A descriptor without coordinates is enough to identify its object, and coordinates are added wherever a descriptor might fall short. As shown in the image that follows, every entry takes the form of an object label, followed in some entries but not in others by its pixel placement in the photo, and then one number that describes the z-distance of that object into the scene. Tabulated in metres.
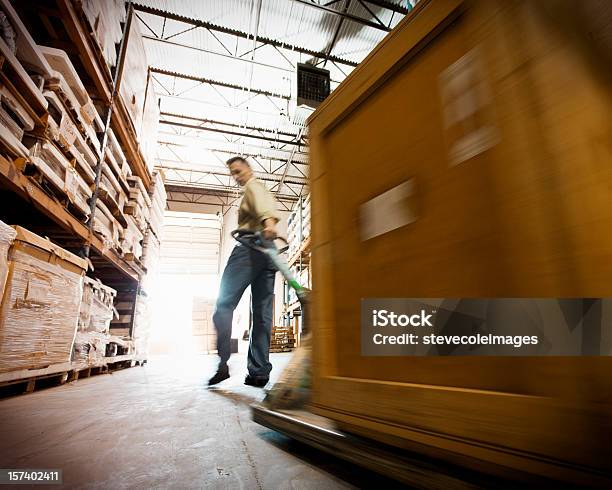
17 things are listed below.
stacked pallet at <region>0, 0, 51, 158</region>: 1.78
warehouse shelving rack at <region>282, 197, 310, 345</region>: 9.42
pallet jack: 0.58
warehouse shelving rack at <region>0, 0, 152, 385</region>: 1.97
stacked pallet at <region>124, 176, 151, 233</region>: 4.16
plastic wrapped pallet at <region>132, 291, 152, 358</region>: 4.58
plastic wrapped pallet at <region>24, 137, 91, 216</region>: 2.11
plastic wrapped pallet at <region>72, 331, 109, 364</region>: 2.80
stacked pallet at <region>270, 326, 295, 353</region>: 9.47
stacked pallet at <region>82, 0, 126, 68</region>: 2.78
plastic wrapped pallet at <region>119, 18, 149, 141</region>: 3.73
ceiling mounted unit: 6.63
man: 2.43
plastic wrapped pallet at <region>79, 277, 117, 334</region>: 2.86
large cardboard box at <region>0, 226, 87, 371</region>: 1.81
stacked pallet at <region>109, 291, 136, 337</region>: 4.35
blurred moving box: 0.52
